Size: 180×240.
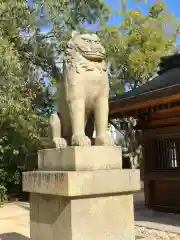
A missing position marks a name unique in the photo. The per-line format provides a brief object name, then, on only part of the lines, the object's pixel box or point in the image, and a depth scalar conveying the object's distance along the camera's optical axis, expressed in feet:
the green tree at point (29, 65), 31.48
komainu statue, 13.14
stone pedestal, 11.88
